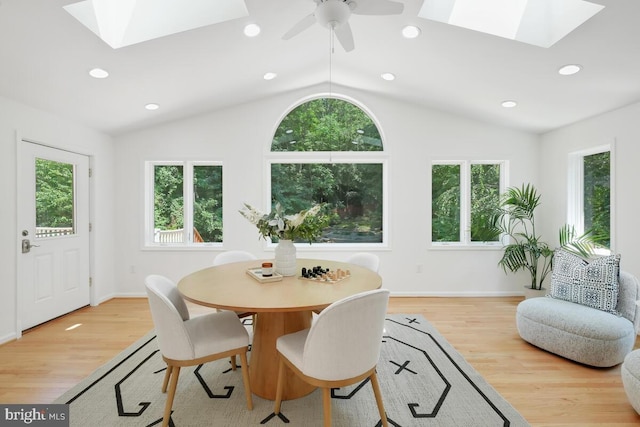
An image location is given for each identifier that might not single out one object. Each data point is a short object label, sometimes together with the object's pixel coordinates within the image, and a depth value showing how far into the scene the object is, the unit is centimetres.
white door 308
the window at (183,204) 440
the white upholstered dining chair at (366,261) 276
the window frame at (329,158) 436
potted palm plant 371
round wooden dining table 164
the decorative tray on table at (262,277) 210
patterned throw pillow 259
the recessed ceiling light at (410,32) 267
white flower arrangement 221
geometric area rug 181
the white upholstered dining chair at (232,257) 299
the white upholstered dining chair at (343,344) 146
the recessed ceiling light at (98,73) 277
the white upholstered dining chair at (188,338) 167
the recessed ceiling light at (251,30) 268
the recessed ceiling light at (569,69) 269
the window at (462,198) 444
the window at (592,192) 341
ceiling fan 186
